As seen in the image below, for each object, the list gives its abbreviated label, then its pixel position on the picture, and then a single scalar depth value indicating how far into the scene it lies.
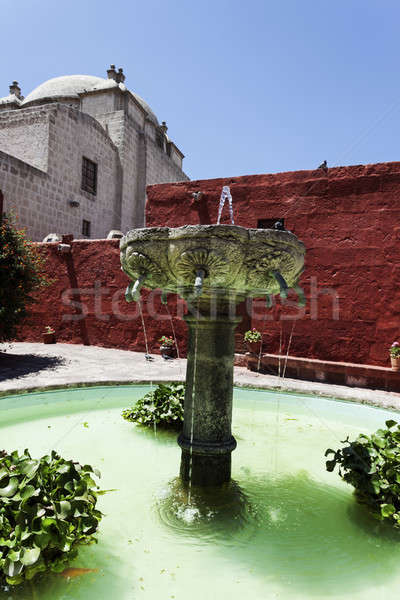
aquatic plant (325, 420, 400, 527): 1.80
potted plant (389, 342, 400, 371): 5.62
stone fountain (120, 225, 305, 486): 1.75
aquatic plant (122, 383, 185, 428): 3.09
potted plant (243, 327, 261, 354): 6.70
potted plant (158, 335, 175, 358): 7.64
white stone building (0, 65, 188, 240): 12.31
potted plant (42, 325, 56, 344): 9.10
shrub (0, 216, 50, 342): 6.24
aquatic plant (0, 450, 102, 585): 1.29
